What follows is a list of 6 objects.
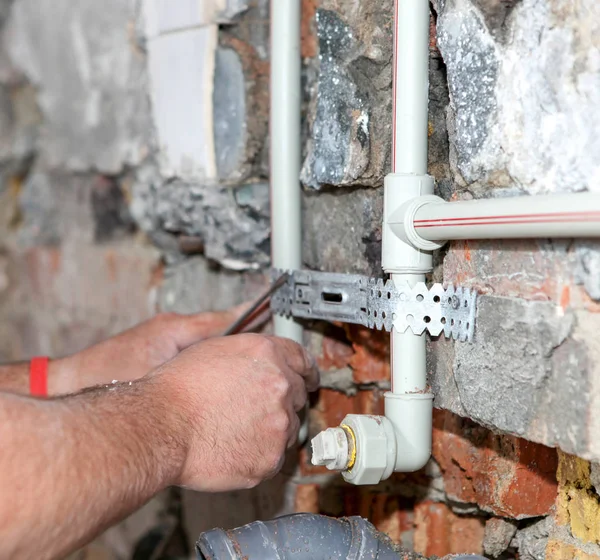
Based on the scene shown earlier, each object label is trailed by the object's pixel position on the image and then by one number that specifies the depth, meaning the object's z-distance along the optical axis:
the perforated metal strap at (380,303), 0.91
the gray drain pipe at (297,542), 0.91
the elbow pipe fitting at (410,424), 0.96
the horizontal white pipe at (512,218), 0.71
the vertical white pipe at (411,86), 0.91
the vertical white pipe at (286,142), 1.14
